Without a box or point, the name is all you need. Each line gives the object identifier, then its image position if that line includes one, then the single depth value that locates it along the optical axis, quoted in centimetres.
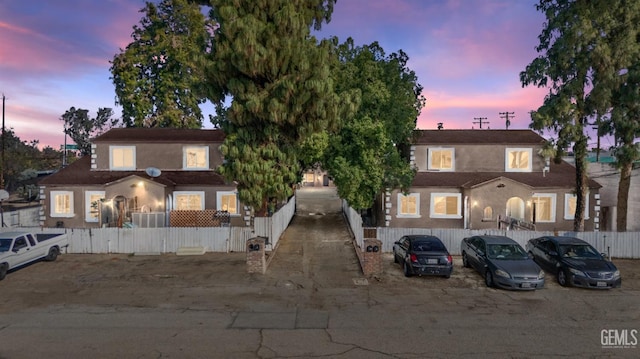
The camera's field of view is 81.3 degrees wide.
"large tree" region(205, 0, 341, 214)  1738
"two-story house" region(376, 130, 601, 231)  2544
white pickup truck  1542
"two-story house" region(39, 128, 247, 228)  2550
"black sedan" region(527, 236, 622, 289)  1395
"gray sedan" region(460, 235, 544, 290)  1375
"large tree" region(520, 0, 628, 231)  2002
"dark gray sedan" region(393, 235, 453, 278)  1540
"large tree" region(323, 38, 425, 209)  2366
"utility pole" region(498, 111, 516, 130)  5997
